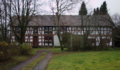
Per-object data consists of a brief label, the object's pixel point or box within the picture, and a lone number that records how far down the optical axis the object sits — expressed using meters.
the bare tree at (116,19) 20.83
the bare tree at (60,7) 17.89
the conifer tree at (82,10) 21.04
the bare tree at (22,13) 15.27
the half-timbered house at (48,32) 28.50
